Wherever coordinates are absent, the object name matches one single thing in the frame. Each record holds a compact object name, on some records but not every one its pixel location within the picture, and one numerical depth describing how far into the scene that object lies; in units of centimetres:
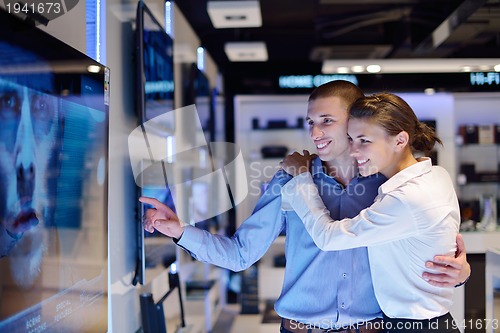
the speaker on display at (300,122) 669
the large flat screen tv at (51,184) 136
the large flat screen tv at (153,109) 280
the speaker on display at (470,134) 644
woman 195
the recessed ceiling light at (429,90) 643
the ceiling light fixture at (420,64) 626
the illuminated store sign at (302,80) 661
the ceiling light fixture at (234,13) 430
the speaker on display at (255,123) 677
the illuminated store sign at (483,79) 633
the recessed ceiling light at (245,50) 593
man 213
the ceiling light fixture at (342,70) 649
